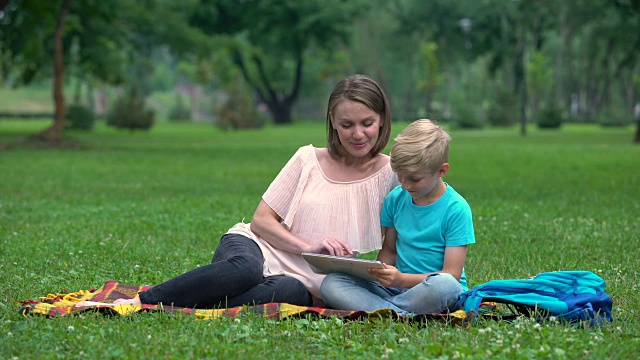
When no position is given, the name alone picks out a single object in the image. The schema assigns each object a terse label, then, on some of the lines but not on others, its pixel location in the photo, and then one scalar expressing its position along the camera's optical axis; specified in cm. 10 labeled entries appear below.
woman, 571
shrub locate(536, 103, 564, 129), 5841
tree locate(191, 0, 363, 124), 4375
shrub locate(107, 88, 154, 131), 5138
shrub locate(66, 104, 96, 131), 5325
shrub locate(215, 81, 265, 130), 5788
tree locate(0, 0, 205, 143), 3158
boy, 543
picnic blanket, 535
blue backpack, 528
